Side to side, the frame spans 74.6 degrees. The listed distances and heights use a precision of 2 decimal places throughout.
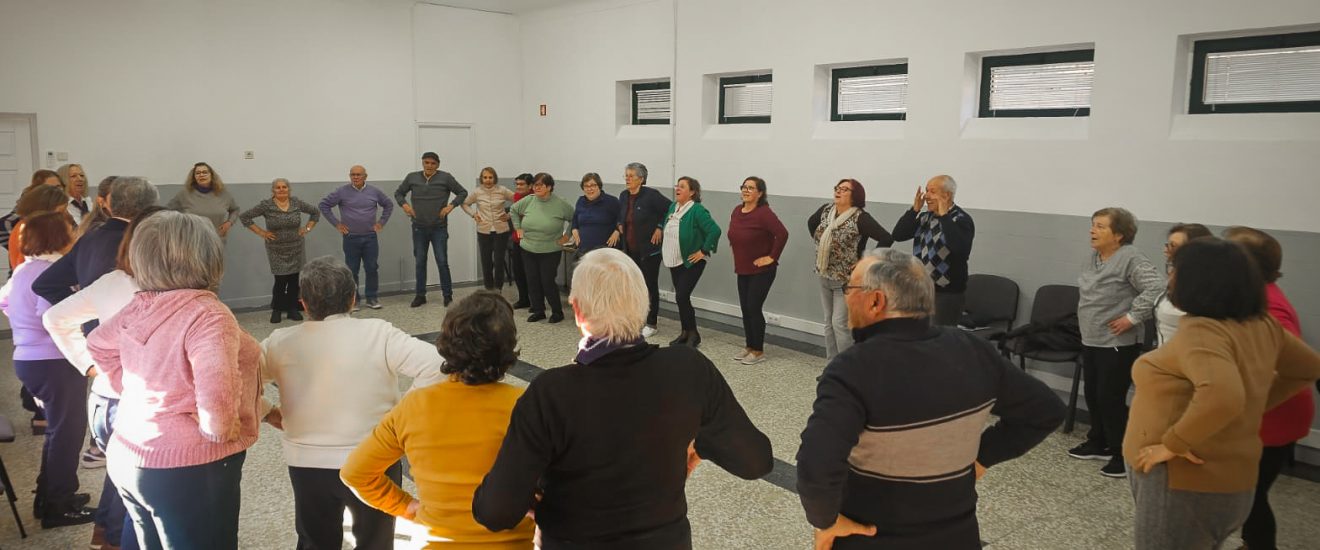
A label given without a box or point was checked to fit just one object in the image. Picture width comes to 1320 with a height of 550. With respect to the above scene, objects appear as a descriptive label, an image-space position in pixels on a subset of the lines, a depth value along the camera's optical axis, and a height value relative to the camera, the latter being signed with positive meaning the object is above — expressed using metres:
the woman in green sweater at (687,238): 6.90 -0.63
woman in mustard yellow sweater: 1.90 -0.58
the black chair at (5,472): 3.44 -1.27
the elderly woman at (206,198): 7.57 -0.39
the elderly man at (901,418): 1.89 -0.57
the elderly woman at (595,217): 7.72 -0.52
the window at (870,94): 6.96 +0.56
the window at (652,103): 9.00 +0.58
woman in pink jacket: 2.27 -0.61
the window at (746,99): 7.99 +0.57
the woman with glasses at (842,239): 5.85 -0.53
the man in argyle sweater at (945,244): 5.43 -0.51
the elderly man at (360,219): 8.55 -0.63
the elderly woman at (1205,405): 2.27 -0.64
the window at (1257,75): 4.93 +0.53
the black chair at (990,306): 5.93 -0.98
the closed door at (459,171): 9.94 -0.17
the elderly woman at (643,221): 7.39 -0.53
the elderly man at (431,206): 8.87 -0.51
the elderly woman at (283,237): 7.92 -0.76
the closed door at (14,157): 7.48 -0.05
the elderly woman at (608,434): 1.75 -0.57
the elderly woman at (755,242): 6.47 -0.61
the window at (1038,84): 5.86 +0.55
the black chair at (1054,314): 5.11 -0.96
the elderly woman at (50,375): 3.47 -0.90
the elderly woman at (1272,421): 2.77 -0.81
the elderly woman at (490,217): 8.98 -0.62
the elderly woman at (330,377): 2.46 -0.63
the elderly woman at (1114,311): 4.30 -0.73
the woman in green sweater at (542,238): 8.14 -0.76
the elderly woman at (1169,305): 3.36 -0.56
